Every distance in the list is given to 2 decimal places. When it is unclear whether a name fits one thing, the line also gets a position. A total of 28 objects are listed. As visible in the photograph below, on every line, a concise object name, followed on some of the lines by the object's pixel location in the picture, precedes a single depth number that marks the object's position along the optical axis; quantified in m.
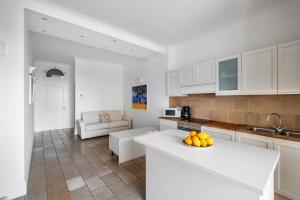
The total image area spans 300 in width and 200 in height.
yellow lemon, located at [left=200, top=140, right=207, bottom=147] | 1.42
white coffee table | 2.96
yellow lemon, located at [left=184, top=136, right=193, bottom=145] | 1.45
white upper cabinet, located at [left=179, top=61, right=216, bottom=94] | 2.90
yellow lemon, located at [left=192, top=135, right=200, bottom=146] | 1.42
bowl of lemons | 1.42
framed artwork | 4.94
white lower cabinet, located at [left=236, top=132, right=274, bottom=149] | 1.99
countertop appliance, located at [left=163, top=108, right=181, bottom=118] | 3.73
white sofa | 4.54
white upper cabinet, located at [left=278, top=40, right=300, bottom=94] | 1.92
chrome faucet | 2.16
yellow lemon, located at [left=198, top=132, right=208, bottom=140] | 1.44
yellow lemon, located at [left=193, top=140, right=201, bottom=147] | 1.41
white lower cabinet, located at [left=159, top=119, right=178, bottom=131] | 3.43
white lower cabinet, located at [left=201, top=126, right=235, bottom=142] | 2.37
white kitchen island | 0.95
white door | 5.64
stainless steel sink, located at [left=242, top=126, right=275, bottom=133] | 2.33
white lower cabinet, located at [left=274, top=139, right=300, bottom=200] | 1.80
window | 5.57
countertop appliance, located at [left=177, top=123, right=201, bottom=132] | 2.89
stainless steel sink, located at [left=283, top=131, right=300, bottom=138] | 2.03
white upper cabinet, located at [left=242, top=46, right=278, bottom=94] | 2.12
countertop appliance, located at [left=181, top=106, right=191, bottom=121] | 3.59
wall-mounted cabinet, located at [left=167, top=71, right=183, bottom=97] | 3.66
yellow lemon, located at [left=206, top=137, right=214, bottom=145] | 1.44
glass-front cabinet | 2.50
